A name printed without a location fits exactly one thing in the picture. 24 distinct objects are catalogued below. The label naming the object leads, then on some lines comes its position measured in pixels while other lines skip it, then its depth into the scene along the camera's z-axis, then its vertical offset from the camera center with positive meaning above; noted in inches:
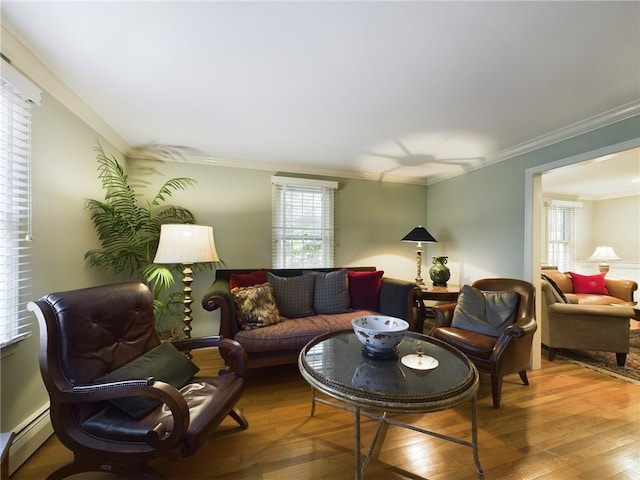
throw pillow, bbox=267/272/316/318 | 108.0 -23.8
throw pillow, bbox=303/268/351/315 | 112.4 -23.7
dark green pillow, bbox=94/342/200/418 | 49.0 -29.5
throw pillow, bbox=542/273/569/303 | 115.0 -23.0
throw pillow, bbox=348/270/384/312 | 117.6 -23.6
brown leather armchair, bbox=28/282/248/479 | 44.9 -29.6
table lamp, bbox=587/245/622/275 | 192.4 -10.1
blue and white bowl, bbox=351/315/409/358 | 58.2 -22.1
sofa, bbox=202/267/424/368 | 87.3 -26.1
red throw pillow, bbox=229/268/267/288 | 106.0 -17.2
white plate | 56.3 -27.3
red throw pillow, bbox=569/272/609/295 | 169.5 -27.4
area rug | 97.3 -49.3
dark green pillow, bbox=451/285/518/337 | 91.7 -25.6
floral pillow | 92.6 -25.3
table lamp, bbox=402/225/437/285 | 131.6 +1.5
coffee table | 44.7 -27.4
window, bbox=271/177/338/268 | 135.7 +8.3
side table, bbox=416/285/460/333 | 116.0 -23.9
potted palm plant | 91.3 +2.5
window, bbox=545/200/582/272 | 206.7 +6.3
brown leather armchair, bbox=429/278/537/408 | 78.1 -32.7
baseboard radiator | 54.8 -45.7
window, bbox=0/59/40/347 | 54.6 +7.0
